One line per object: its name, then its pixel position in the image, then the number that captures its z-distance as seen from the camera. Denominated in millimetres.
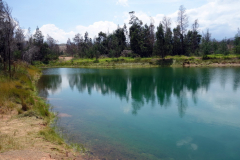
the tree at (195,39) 55072
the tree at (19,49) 31820
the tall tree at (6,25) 16148
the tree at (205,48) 43625
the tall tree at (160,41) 46156
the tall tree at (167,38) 47362
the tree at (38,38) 59906
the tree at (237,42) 43000
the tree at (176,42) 52062
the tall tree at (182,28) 51562
